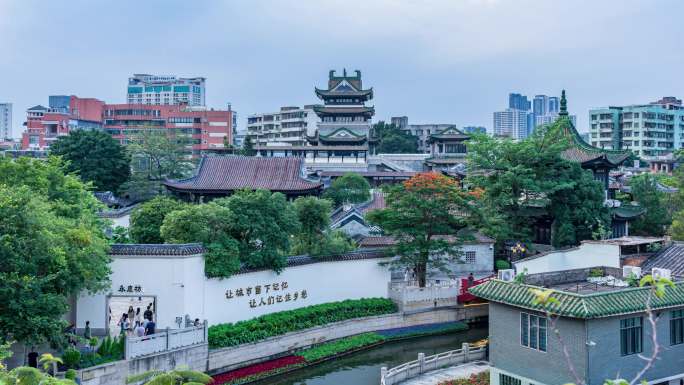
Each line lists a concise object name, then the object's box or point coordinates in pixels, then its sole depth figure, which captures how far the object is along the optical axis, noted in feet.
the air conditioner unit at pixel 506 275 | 61.05
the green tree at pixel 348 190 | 161.89
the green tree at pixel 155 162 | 174.29
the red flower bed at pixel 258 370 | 68.59
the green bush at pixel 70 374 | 52.42
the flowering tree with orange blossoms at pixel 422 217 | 91.15
